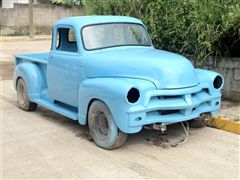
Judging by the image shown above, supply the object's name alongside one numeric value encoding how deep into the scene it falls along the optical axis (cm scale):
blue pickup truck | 519
